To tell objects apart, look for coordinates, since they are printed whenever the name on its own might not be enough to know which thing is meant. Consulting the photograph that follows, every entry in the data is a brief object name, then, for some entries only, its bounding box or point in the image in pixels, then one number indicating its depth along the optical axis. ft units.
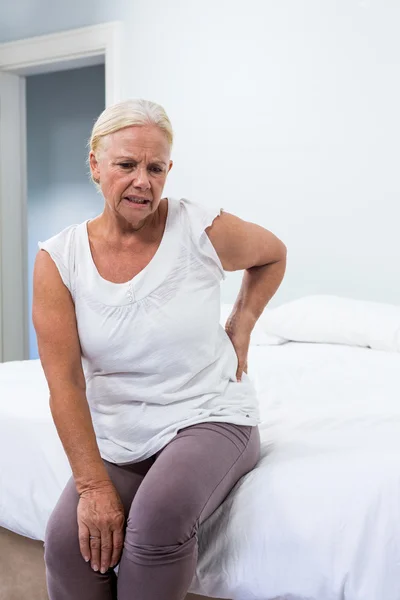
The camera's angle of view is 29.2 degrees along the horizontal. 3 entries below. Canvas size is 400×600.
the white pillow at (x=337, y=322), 8.59
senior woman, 4.10
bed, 4.00
